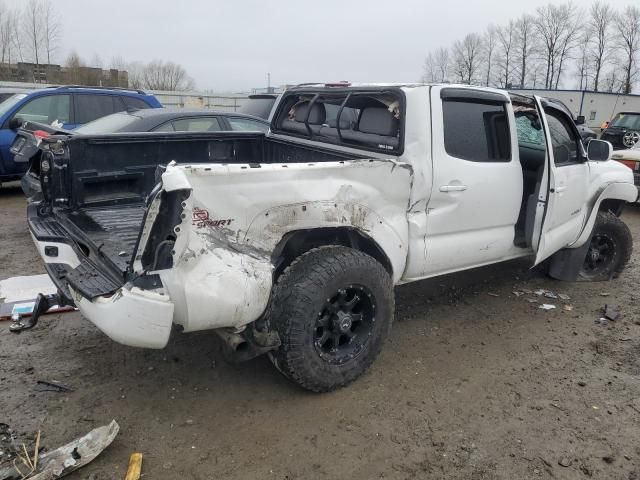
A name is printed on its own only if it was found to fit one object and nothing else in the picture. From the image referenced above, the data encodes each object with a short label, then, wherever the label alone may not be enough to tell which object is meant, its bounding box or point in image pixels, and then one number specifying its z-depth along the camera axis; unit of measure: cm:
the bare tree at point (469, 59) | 6016
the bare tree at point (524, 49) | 6041
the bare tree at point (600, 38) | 5474
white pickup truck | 257
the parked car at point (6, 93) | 1007
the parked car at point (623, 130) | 1349
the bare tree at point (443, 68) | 5694
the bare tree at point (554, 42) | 5769
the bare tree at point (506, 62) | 6166
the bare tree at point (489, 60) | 6119
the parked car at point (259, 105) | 1027
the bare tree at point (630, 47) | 5212
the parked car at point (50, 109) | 845
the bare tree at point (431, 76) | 5463
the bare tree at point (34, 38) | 4838
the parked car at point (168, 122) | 652
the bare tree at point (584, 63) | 5634
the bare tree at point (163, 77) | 5747
